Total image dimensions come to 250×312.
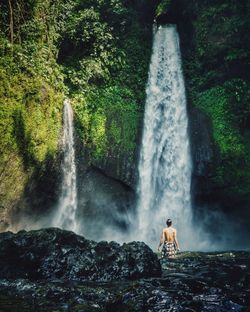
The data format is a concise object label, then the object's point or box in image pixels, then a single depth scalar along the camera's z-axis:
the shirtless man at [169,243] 10.13
